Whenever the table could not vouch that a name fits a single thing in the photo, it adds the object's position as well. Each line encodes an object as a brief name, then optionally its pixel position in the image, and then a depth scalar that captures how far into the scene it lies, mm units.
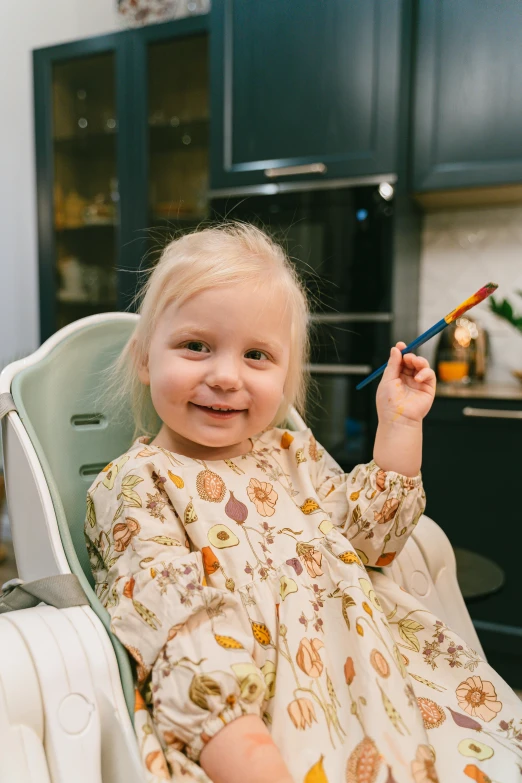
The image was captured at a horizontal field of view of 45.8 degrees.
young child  579
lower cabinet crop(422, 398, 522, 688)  1657
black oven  1778
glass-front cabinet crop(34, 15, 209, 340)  2236
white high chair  569
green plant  1770
